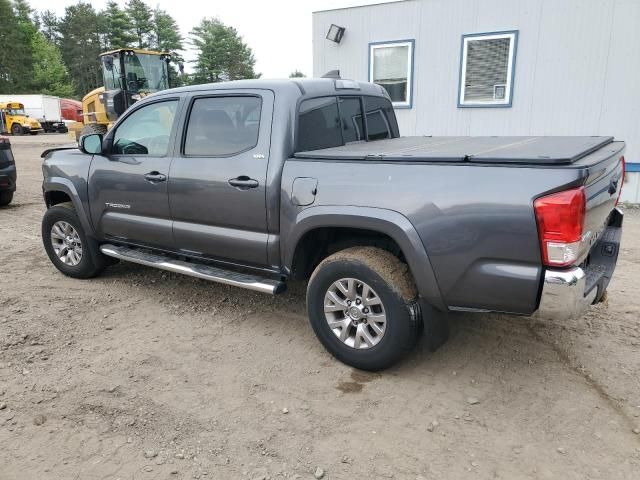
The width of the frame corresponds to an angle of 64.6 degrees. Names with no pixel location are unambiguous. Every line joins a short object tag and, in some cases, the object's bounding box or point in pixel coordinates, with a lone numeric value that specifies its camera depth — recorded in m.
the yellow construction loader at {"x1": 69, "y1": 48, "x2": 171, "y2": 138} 16.22
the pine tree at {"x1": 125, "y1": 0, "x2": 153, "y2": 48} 62.72
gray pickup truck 2.64
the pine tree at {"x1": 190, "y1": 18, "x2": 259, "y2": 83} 62.00
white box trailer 38.09
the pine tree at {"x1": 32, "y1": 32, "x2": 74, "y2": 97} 57.00
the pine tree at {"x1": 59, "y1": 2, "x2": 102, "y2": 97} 70.31
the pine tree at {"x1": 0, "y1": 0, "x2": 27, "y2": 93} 54.47
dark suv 8.71
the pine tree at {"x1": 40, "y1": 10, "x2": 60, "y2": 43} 85.27
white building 8.34
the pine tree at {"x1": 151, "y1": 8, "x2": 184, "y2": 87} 64.19
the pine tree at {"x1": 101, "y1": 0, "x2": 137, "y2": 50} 59.70
